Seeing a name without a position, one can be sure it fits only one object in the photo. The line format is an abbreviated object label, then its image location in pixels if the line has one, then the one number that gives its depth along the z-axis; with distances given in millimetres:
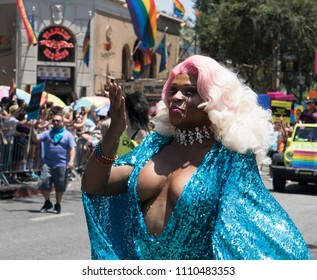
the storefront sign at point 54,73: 36094
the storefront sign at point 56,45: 36094
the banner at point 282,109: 24375
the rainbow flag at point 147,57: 32562
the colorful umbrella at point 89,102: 23144
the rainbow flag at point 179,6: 35788
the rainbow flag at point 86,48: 33719
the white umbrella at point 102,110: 20262
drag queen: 3297
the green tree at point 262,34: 38219
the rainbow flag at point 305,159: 17500
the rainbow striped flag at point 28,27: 25375
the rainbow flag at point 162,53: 35547
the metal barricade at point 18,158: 15281
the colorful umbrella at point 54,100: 20812
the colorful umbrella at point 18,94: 19781
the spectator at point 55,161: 12383
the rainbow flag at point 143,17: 16984
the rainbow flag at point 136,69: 38041
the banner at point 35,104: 15359
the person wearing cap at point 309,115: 20734
